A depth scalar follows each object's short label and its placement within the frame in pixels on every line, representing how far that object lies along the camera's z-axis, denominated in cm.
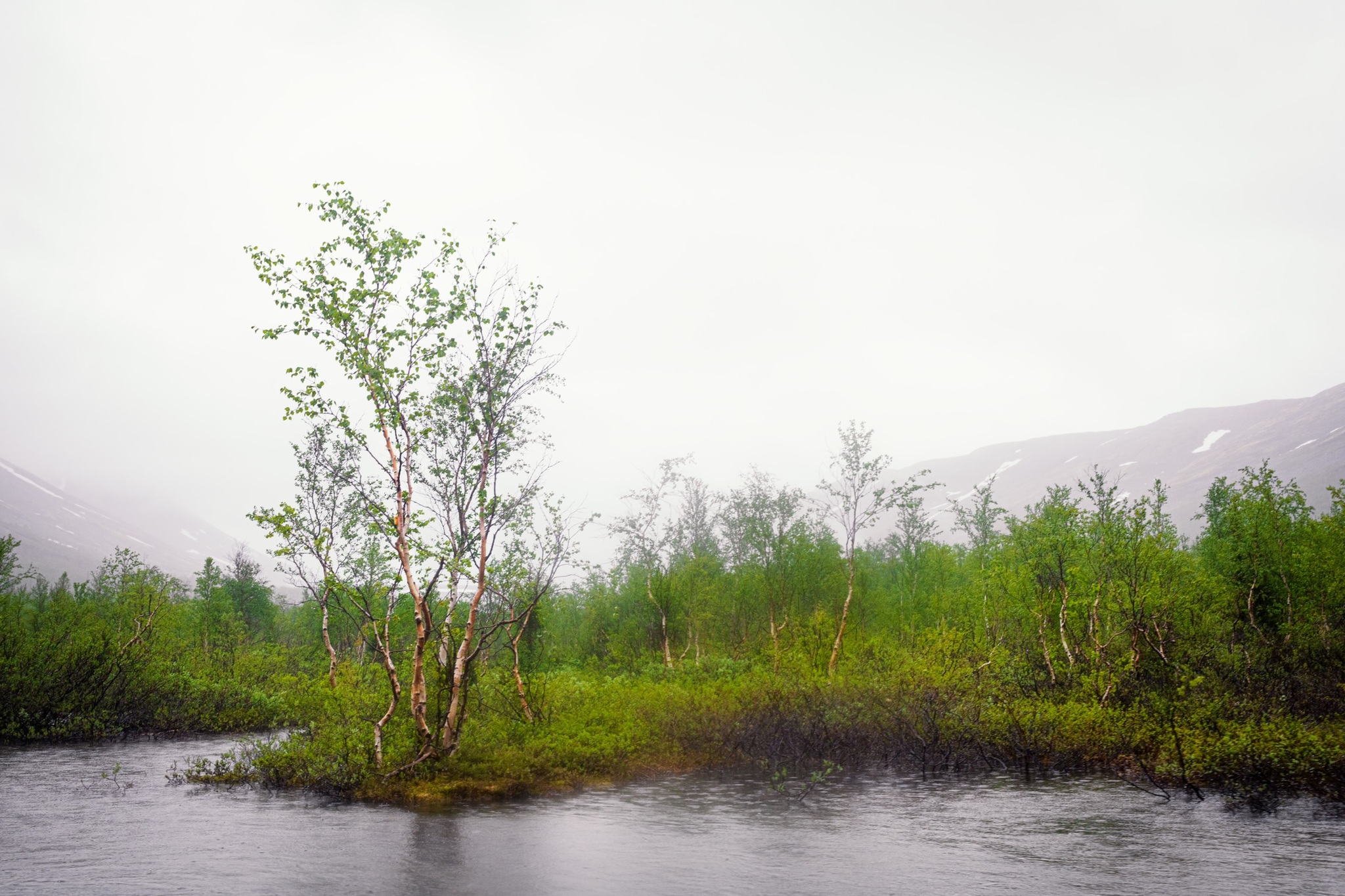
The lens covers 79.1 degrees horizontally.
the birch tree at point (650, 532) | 6165
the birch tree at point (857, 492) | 4816
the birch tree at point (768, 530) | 5128
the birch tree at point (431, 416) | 2536
